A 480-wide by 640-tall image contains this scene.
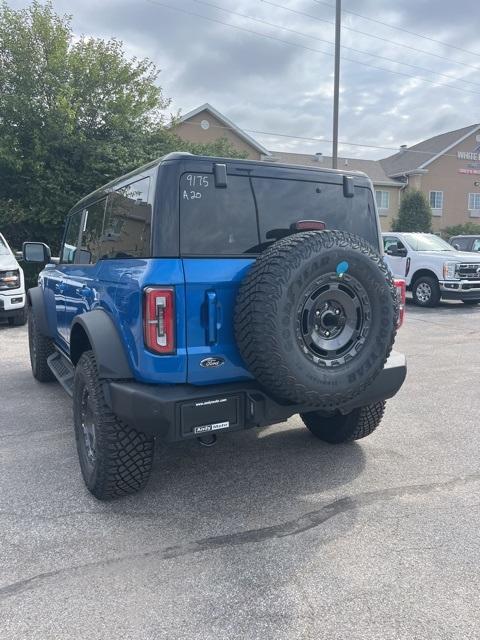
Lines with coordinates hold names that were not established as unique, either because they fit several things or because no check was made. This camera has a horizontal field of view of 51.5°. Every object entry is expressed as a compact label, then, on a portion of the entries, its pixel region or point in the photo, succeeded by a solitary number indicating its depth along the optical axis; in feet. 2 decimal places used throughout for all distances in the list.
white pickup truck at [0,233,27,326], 28.25
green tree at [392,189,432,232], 100.78
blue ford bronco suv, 8.39
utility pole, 54.80
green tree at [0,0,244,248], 41.24
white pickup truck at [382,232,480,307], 37.78
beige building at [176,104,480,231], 113.39
